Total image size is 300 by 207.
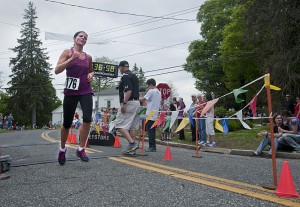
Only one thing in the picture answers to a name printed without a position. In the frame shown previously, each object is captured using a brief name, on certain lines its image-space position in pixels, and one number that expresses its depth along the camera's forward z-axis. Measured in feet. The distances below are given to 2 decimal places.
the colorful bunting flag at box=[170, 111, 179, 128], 17.54
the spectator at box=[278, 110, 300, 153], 19.39
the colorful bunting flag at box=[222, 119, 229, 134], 17.70
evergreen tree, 130.89
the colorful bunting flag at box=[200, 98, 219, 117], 12.28
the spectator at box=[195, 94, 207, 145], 25.66
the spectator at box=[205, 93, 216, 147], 24.08
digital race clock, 26.62
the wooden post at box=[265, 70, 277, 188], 8.86
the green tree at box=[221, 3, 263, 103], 83.52
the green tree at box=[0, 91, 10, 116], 175.67
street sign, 33.86
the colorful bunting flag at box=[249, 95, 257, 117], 10.04
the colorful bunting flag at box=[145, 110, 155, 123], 17.82
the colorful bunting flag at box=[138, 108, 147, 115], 17.92
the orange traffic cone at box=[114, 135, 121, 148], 22.45
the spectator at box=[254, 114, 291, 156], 19.44
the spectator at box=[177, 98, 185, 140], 30.50
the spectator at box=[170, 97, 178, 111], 32.18
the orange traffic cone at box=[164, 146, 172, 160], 14.79
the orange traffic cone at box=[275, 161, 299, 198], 7.91
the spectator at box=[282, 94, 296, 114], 30.65
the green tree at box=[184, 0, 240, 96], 101.01
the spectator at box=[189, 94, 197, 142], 28.41
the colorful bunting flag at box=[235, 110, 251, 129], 11.69
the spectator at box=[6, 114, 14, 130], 89.13
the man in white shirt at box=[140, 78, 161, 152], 19.28
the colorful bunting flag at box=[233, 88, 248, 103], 9.85
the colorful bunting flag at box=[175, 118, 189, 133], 17.44
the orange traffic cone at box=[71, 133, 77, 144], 24.87
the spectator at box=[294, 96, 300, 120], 28.08
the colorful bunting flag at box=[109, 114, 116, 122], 37.93
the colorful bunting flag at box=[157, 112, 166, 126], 18.94
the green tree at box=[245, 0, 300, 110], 36.70
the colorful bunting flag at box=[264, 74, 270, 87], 9.06
